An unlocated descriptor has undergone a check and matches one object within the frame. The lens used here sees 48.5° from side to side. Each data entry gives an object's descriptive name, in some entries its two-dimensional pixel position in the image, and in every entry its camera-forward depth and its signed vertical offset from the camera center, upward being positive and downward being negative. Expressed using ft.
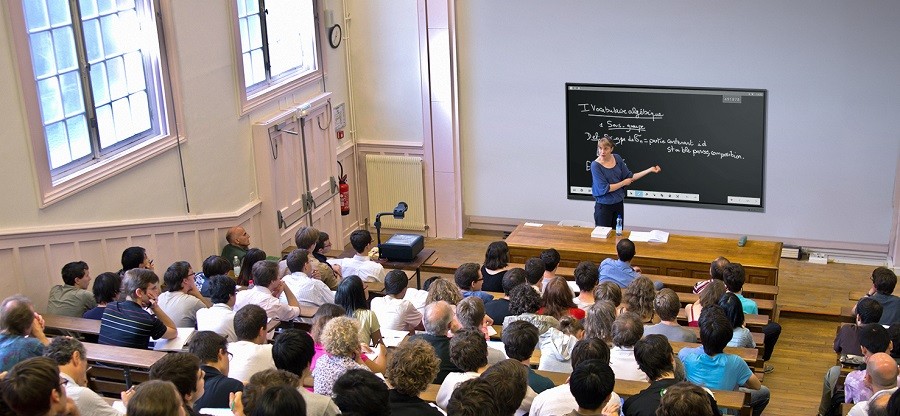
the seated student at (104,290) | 21.67 -6.88
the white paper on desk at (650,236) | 30.91 -9.02
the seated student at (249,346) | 17.83 -6.83
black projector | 29.53 -8.57
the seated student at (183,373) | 14.66 -5.88
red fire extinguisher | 36.63 -8.56
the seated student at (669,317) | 21.01 -7.81
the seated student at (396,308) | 21.79 -7.57
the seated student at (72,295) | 22.65 -7.24
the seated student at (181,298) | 21.83 -7.21
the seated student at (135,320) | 19.61 -6.84
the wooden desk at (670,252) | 29.22 -9.21
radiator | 37.83 -8.74
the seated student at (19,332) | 17.26 -6.32
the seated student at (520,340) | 17.54 -6.74
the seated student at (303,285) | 23.94 -7.68
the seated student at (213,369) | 15.74 -6.49
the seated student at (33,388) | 13.64 -5.58
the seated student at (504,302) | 22.38 -7.79
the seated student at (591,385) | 14.73 -6.36
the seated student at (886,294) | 23.45 -8.50
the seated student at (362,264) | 26.91 -8.19
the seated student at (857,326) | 21.95 -8.62
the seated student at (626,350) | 18.08 -7.26
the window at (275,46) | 31.53 -2.92
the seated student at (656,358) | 16.71 -6.83
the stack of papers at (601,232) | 31.30 -8.90
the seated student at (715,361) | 18.70 -7.85
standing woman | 31.04 -7.28
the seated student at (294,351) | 16.03 -6.18
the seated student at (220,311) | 20.56 -7.12
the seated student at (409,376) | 15.31 -6.36
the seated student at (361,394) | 13.98 -6.02
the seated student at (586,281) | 23.04 -7.66
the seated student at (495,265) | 25.75 -8.03
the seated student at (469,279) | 23.52 -7.62
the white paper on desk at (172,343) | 19.93 -7.45
